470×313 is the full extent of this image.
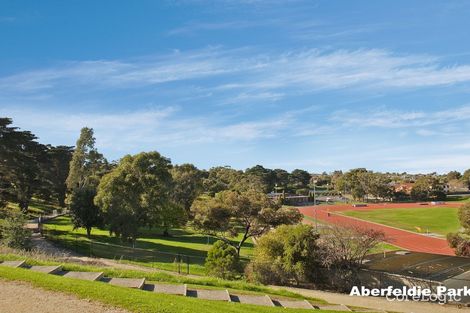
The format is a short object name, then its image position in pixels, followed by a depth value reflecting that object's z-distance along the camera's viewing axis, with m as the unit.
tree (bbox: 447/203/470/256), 41.31
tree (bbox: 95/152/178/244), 36.09
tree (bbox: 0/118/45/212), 41.31
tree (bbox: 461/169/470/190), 152.31
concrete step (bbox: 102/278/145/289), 13.41
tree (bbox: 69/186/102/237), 39.22
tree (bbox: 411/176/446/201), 122.81
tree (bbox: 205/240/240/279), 23.45
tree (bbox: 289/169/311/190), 172.94
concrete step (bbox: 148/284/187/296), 13.28
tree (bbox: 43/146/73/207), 70.38
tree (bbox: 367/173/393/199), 129.75
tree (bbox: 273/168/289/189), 164.50
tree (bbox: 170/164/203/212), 68.50
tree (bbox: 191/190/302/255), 34.22
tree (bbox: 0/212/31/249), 25.75
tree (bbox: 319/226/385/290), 23.70
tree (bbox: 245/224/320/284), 23.44
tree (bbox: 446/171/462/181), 174.62
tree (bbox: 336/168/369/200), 132.88
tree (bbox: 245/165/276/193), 151.70
